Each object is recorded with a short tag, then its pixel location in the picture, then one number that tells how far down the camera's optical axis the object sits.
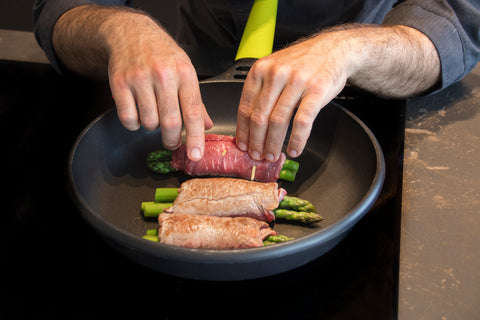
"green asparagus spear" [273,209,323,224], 0.81
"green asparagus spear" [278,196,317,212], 0.82
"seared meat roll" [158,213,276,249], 0.78
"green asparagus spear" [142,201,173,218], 0.82
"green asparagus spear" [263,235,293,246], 0.79
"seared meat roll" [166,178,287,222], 0.82
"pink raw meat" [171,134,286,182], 0.85
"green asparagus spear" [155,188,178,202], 0.84
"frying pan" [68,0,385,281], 0.72
